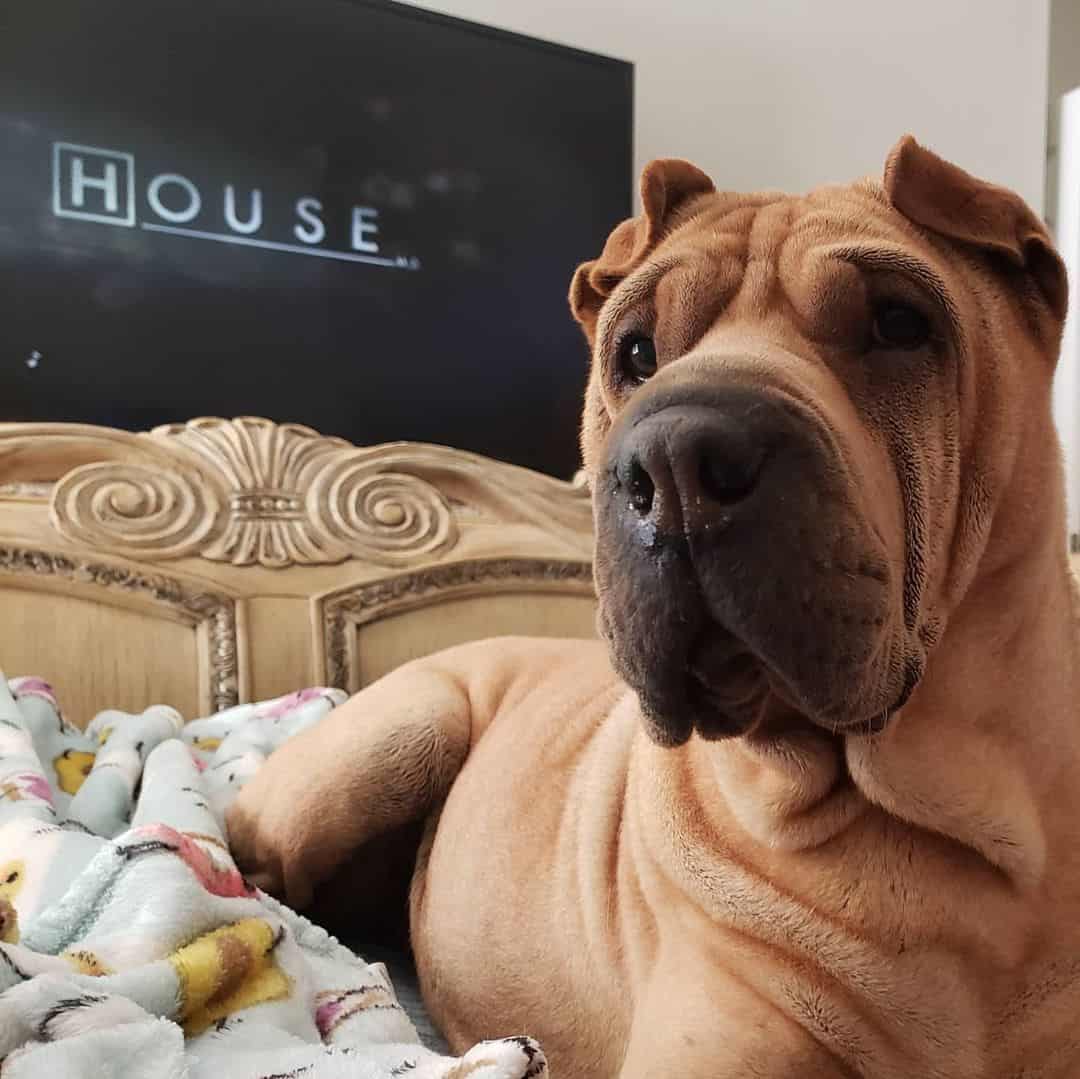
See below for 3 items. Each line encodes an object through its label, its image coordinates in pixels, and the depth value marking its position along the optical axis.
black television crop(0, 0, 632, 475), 1.96
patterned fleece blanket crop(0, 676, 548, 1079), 0.56
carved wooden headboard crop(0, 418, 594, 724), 1.78
